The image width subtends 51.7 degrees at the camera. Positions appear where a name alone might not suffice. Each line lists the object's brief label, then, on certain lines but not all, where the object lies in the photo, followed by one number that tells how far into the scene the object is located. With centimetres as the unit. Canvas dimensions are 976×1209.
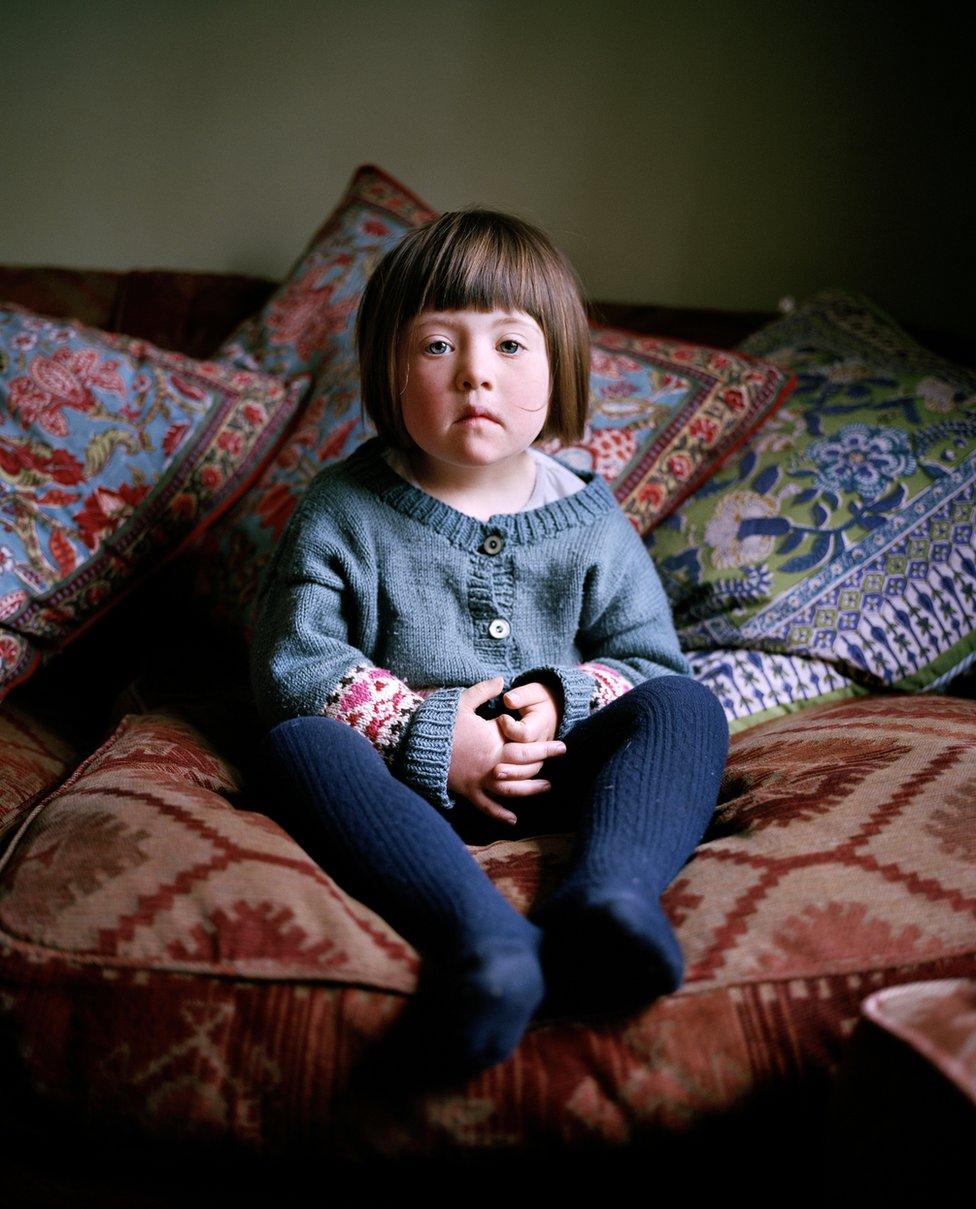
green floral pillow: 121
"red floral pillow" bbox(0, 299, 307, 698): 123
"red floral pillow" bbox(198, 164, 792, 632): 132
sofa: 67
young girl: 80
